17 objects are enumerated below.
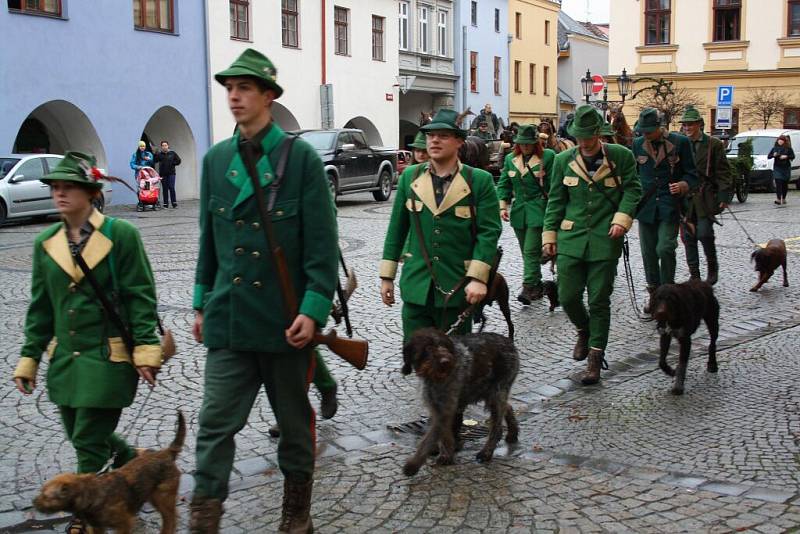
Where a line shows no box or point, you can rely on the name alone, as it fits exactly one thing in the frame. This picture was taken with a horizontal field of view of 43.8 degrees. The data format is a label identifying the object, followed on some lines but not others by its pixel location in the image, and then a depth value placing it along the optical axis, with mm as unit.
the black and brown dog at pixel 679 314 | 6852
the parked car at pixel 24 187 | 19312
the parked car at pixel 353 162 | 24094
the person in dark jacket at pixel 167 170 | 24906
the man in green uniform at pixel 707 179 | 10891
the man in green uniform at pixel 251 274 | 3846
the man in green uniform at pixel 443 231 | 5512
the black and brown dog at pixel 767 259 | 10953
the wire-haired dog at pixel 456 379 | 4961
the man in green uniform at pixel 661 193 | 9125
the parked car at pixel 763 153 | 27469
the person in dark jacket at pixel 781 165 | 22562
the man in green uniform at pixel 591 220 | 7027
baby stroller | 23688
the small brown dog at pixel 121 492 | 3723
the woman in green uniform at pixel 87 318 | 4215
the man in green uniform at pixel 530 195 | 10156
